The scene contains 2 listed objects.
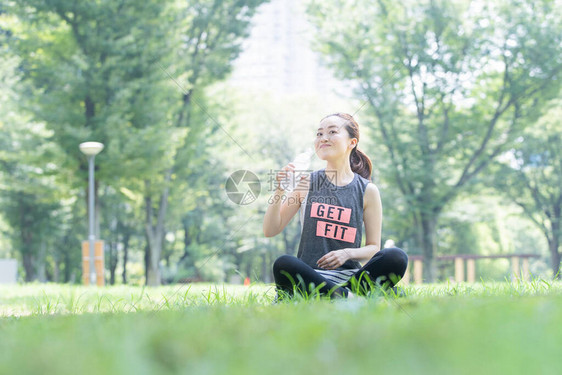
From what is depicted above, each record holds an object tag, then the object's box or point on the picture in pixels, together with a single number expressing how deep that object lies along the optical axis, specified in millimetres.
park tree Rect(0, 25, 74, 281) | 12203
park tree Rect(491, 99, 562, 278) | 19531
